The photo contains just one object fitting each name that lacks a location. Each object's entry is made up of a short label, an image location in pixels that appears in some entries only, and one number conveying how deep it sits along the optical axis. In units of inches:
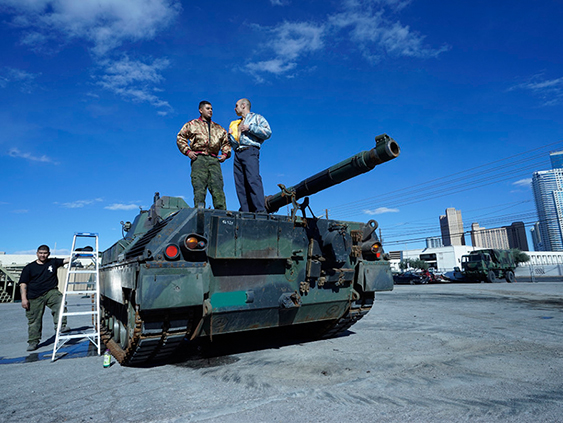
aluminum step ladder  213.0
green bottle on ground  185.9
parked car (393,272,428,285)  1323.8
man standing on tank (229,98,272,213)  230.1
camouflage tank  163.5
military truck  1162.0
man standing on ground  260.3
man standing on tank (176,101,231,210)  236.8
